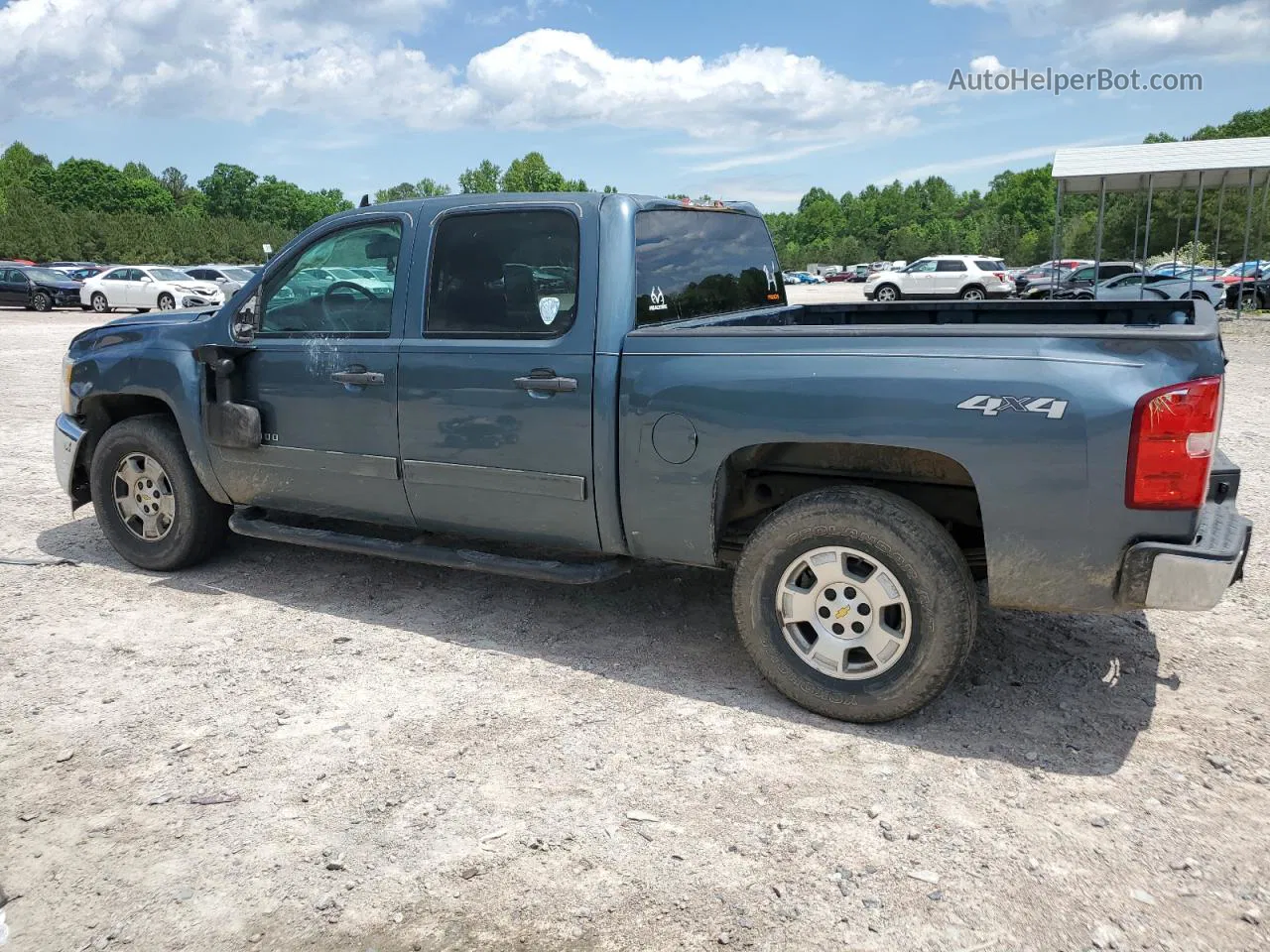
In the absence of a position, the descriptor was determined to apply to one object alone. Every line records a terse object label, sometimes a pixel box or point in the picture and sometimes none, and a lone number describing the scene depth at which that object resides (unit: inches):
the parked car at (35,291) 1217.4
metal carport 852.6
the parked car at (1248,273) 1140.1
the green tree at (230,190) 5059.1
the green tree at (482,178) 4564.7
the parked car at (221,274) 1327.5
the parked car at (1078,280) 1098.7
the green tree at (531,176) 4379.9
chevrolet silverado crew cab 132.3
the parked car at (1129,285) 789.9
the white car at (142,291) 1178.0
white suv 1293.1
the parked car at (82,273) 1424.7
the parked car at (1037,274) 1432.3
